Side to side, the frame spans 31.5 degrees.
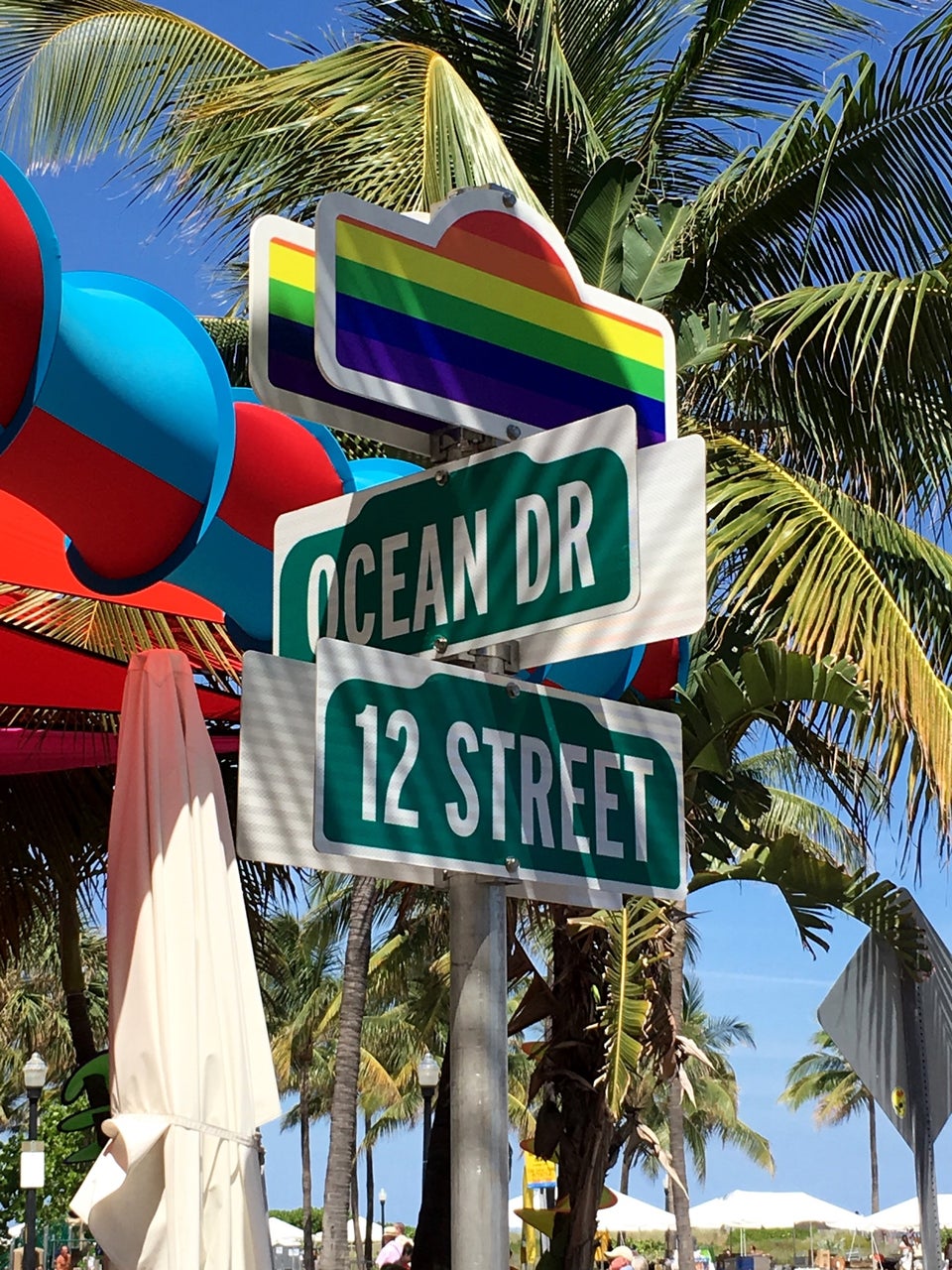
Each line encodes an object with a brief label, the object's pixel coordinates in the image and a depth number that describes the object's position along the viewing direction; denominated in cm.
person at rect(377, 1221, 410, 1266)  1689
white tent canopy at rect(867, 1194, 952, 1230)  4484
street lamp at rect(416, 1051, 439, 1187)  1978
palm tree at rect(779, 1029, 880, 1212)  7056
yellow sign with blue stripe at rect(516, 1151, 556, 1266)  840
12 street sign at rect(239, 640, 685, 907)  226
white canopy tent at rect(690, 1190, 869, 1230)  4488
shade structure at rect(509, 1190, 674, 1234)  3791
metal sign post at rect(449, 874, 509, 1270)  221
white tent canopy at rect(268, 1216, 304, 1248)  5466
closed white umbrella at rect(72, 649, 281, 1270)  485
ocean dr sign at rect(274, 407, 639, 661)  239
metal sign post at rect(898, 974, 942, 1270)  466
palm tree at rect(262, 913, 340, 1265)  4538
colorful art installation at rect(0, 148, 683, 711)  259
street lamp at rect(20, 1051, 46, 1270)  1695
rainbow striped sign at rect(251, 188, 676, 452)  254
